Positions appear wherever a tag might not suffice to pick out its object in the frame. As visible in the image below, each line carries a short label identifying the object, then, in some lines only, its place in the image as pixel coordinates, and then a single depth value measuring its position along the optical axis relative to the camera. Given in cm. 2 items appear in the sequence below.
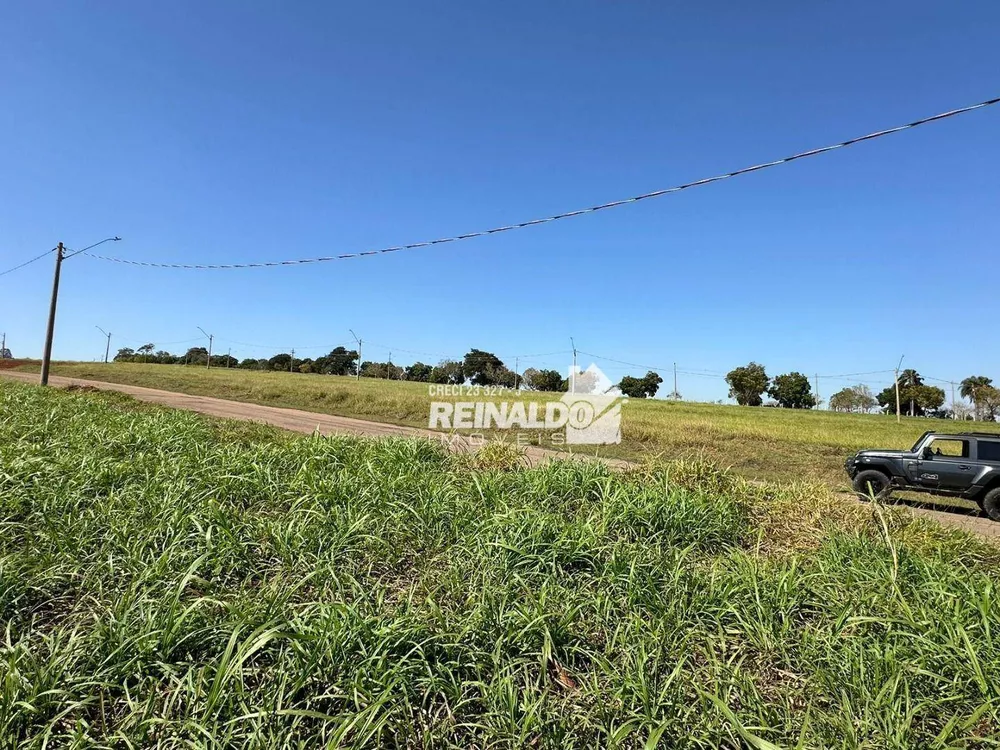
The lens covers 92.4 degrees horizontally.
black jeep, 855
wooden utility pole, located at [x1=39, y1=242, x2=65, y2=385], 2052
